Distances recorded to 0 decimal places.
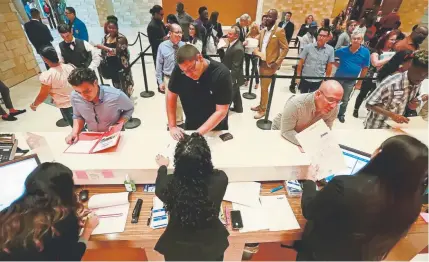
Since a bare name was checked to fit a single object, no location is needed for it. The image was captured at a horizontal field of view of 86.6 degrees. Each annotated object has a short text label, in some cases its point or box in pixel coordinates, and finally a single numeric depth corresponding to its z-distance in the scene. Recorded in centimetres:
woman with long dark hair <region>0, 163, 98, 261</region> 98
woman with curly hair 115
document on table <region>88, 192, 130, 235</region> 136
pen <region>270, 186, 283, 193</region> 159
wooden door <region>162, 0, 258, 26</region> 966
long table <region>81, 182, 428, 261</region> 132
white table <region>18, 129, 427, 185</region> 151
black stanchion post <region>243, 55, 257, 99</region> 482
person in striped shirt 203
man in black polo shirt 177
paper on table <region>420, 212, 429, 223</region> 147
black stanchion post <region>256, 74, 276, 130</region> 384
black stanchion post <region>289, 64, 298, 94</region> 509
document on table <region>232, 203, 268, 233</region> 138
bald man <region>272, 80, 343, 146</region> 174
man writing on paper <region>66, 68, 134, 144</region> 185
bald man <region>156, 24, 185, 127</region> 333
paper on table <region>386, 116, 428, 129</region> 192
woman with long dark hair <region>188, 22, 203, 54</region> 445
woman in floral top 381
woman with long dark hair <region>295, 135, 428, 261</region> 100
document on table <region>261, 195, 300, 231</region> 140
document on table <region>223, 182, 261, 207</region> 150
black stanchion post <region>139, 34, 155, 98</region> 477
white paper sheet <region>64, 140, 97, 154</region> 162
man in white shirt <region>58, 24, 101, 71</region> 353
